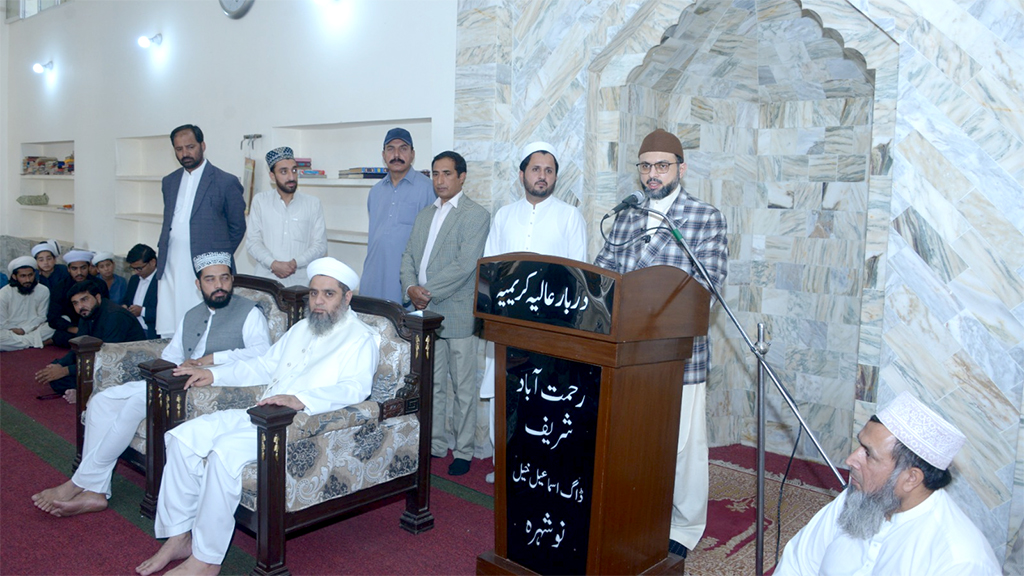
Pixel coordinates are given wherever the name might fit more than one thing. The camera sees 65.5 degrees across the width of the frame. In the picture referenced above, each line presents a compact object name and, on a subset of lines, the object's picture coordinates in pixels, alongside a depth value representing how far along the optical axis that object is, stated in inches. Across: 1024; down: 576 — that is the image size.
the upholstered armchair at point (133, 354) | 146.9
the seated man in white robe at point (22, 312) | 276.1
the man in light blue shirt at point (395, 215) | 177.6
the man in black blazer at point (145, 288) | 236.7
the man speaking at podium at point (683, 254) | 114.3
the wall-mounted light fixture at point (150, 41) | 294.9
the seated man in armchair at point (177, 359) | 136.7
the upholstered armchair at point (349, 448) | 109.8
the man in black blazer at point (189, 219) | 188.5
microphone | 90.6
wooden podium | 91.7
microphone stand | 82.8
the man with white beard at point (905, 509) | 68.4
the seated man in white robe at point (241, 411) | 111.0
